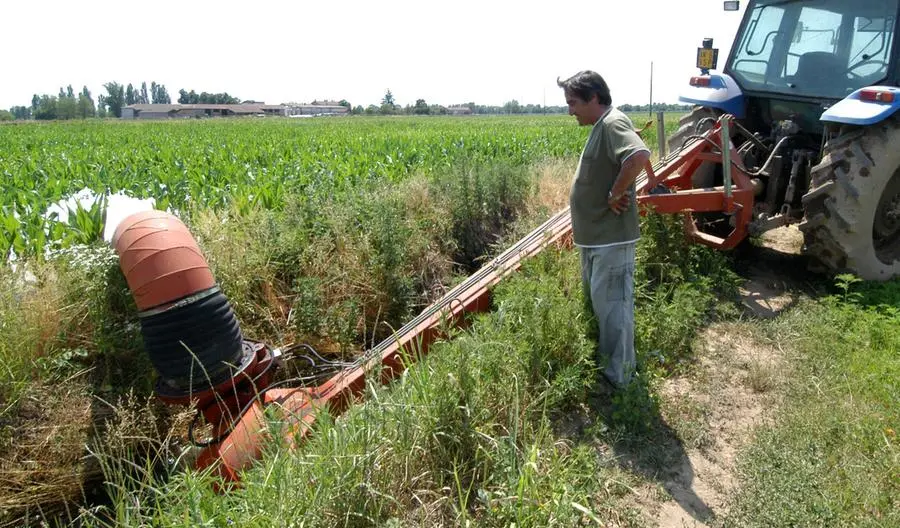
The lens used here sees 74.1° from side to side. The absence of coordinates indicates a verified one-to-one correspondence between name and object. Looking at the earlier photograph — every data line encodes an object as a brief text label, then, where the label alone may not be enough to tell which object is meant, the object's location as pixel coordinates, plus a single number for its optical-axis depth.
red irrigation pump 3.10
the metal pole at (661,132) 5.04
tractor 4.71
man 3.16
